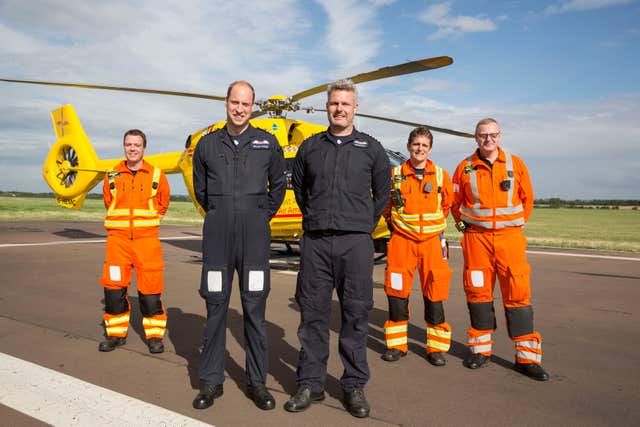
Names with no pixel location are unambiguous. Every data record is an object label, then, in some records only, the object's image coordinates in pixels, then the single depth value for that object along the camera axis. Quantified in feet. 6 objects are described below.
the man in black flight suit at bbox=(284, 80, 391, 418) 10.04
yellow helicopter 24.17
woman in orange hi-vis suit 13.58
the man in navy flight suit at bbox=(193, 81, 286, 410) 10.33
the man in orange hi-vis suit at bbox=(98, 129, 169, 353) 14.19
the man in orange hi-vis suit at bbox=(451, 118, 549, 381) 12.56
